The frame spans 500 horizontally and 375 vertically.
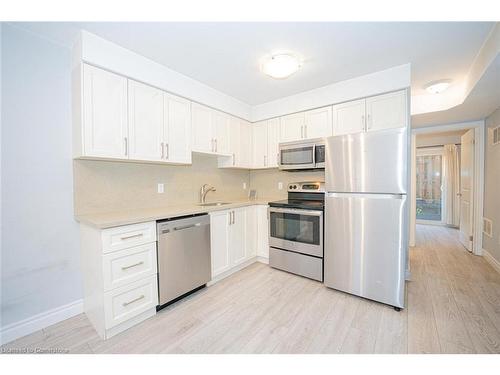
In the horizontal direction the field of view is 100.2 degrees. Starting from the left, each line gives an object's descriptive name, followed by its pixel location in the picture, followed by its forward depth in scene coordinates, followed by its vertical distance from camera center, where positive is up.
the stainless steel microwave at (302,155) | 2.65 +0.39
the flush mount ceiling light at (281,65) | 1.94 +1.11
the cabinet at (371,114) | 2.21 +0.79
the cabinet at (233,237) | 2.44 -0.68
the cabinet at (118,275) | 1.58 -0.74
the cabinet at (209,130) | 2.57 +0.71
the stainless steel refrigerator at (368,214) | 1.90 -0.30
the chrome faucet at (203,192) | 2.93 -0.11
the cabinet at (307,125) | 2.70 +0.81
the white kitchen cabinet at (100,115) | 1.71 +0.60
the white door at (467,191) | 3.47 -0.14
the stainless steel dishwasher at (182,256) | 1.90 -0.70
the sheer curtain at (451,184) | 5.22 -0.03
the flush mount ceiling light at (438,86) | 2.53 +1.20
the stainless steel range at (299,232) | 2.43 -0.61
